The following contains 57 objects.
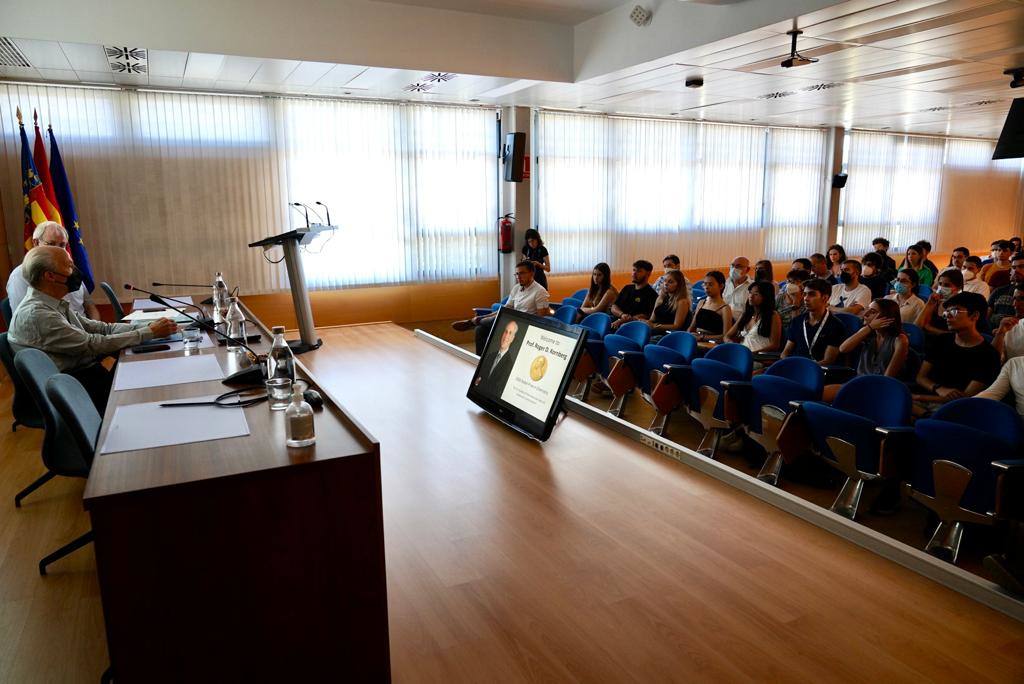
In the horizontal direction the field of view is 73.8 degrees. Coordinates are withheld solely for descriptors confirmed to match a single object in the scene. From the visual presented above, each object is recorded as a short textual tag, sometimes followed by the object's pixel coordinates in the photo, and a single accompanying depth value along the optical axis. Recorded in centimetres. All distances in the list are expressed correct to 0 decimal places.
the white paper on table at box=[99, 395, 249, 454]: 238
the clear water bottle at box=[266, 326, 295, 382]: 304
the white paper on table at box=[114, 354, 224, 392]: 327
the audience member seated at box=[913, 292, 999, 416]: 446
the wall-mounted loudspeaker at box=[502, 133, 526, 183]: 1042
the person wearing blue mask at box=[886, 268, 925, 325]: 698
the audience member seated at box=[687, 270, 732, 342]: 679
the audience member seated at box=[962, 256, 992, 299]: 897
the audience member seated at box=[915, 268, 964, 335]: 664
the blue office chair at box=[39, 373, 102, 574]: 278
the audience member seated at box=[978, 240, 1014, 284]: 993
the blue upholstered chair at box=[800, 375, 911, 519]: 373
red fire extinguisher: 1082
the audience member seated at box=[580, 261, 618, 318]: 798
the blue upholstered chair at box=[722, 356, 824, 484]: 423
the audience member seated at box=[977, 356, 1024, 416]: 389
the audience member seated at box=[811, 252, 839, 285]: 917
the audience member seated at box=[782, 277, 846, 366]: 555
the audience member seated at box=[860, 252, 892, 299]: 891
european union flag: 793
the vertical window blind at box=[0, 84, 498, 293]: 854
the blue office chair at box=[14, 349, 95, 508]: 316
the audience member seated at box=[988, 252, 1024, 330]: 720
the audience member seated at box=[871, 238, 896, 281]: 988
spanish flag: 741
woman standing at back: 1064
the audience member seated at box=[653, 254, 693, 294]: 761
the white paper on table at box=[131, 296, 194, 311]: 622
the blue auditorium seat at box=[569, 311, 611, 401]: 617
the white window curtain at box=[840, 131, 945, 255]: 1487
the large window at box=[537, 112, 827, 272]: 1165
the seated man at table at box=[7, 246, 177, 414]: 379
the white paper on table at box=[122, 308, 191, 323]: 533
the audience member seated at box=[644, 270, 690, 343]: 717
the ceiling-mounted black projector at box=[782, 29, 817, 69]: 626
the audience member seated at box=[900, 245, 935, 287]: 985
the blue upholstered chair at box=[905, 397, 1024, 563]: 319
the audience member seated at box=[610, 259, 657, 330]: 768
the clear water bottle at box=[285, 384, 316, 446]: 225
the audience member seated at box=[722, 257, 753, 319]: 802
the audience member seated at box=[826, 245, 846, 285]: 991
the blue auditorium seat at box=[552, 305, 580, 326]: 714
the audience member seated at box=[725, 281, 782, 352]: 596
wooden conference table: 195
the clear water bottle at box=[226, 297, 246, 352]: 445
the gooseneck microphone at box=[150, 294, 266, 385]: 317
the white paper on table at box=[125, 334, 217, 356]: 409
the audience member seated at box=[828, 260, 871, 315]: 783
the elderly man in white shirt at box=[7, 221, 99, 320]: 551
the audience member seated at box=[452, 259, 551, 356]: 725
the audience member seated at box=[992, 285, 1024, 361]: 465
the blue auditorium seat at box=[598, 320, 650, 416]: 589
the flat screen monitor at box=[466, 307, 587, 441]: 468
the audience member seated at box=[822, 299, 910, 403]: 499
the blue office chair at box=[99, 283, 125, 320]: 635
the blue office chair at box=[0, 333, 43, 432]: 390
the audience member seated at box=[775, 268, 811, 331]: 688
